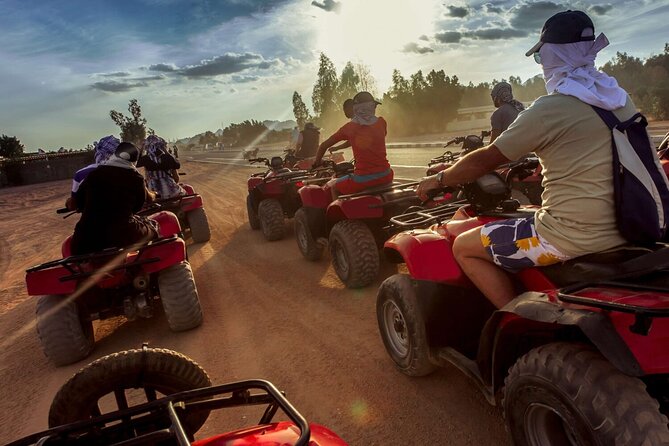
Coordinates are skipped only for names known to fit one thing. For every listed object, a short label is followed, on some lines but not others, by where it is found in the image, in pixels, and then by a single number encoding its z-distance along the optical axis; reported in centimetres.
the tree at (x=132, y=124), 5331
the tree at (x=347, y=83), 5566
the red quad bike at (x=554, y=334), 154
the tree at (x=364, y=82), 5759
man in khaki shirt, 201
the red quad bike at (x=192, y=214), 820
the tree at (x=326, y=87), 5566
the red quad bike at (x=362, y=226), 492
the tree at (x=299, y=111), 5903
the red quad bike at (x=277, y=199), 805
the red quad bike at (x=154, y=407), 153
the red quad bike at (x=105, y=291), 411
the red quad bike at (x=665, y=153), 399
